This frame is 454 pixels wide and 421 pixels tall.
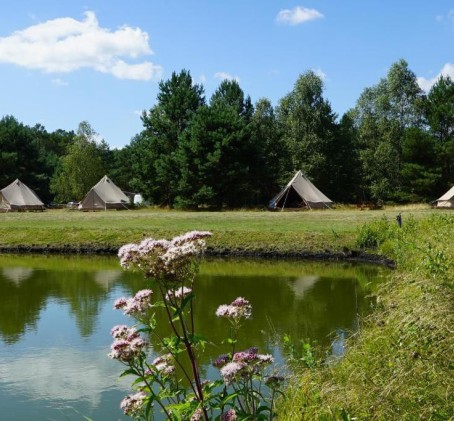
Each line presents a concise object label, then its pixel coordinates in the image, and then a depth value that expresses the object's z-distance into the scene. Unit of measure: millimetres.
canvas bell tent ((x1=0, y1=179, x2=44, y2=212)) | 44344
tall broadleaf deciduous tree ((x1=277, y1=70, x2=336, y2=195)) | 45188
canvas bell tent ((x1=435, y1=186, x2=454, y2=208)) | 38188
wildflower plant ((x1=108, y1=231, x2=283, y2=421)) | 3422
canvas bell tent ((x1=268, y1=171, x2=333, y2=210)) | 40062
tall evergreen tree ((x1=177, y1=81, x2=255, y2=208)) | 39969
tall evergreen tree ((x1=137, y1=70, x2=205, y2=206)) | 44019
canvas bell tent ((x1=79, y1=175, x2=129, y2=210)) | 45219
